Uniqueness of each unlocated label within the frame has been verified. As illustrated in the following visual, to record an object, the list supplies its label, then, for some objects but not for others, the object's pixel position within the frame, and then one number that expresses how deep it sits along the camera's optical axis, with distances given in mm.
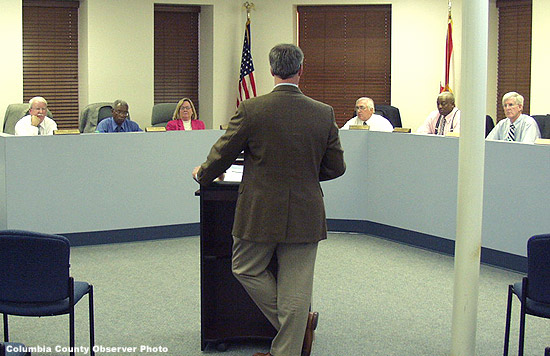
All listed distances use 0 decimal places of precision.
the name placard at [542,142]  5957
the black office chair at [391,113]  9500
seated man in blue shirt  7633
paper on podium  4145
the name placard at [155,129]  7148
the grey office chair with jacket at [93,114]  8680
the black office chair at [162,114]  8844
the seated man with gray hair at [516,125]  7047
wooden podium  4273
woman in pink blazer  8016
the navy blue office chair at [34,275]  3400
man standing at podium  3514
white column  3877
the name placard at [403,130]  7220
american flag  10125
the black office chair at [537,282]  3549
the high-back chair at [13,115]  8578
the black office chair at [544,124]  7980
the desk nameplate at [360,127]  7511
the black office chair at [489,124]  8348
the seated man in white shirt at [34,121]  7727
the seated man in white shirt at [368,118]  8008
